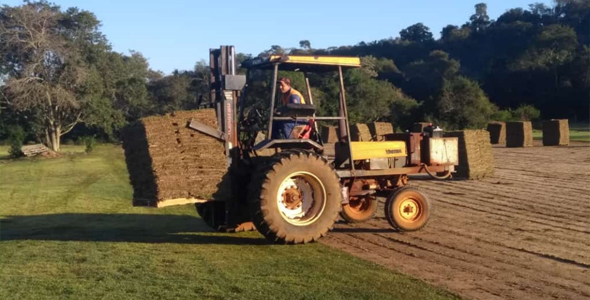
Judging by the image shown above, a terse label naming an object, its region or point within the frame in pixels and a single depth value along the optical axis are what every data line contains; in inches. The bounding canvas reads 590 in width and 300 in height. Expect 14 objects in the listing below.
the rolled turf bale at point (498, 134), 1558.8
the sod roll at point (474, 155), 838.5
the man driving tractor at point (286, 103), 428.8
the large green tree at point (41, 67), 1860.2
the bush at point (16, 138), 1683.1
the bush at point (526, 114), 2190.0
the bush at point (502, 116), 2058.3
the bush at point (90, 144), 1844.2
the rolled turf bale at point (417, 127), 1407.2
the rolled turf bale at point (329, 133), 1508.4
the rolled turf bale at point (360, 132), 1208.8
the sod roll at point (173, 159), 391.5
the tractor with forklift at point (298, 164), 406.0
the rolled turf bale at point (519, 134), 1408.7
